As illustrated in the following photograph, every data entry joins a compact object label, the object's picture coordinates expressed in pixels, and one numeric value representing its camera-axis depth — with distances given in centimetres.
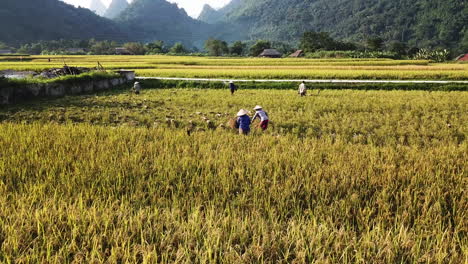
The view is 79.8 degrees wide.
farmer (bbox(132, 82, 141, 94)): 1555
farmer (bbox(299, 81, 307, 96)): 1380
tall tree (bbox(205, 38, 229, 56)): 8881
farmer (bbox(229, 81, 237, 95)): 1455
